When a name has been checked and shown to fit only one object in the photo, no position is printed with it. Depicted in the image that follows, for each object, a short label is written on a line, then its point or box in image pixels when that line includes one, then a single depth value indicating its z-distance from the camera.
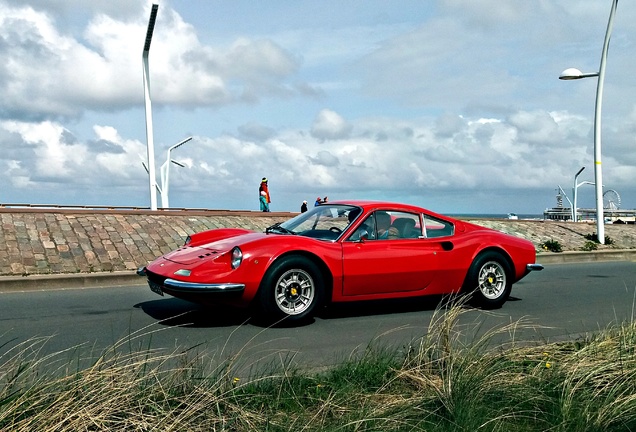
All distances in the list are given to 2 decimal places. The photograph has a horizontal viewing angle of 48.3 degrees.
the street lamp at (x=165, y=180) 45.67
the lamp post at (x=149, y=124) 19.53
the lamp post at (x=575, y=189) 55.77
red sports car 7.31
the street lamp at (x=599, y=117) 20.41
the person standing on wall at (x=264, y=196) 28.23
